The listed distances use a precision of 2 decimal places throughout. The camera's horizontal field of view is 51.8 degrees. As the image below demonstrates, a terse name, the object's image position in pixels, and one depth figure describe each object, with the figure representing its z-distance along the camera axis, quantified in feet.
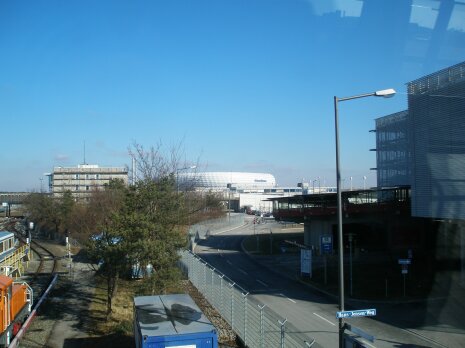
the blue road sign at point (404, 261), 81.22
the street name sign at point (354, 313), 32.42
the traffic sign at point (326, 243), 97.25
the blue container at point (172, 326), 29.53
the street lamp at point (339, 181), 34.42
